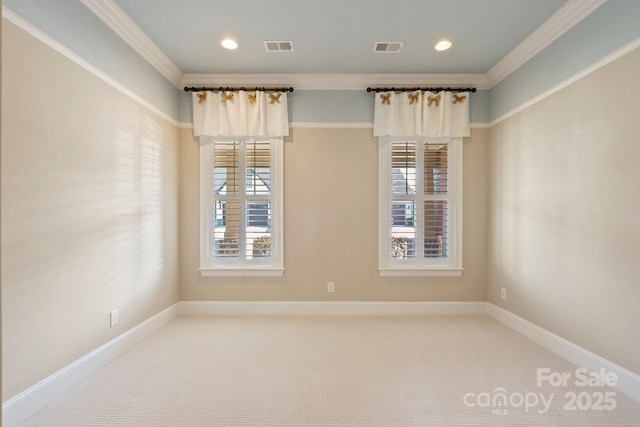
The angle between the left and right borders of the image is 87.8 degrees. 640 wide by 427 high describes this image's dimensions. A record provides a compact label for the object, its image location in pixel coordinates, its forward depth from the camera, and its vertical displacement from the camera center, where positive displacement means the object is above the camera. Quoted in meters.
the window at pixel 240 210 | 3.86 -0.05
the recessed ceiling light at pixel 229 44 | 3.11 +1.53
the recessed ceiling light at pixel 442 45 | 3.13 +1.54
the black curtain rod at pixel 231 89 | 3.77 +1.33
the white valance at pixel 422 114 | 3.76 +1.05
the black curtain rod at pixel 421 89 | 3.76 +1.33
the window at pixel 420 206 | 3.86 +0.00
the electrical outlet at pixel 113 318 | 2.77 -0.94
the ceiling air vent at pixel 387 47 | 3.14 +1.53
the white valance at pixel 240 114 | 3.76 +1.04
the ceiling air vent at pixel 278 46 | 3.13 +1.53
